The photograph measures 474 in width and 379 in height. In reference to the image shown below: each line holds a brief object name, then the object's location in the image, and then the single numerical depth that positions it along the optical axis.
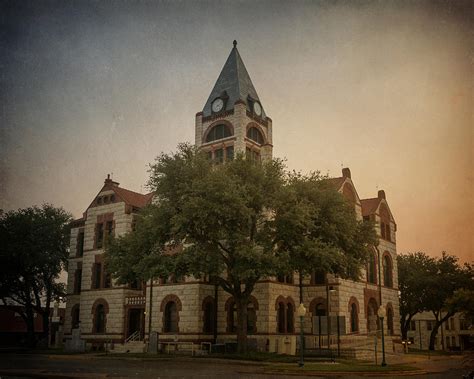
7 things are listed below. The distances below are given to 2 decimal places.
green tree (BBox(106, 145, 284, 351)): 32.59
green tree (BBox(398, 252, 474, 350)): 61.53
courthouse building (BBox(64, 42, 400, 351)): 42.66
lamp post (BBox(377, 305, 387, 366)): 29.88
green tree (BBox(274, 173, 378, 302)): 33.06
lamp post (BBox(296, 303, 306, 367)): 26.97
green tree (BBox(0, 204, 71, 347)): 55.03
